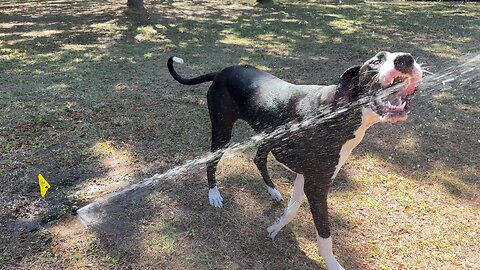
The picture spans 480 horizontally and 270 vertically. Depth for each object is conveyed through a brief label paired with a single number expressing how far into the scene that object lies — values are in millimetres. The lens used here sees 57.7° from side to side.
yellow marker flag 3833
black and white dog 2176
